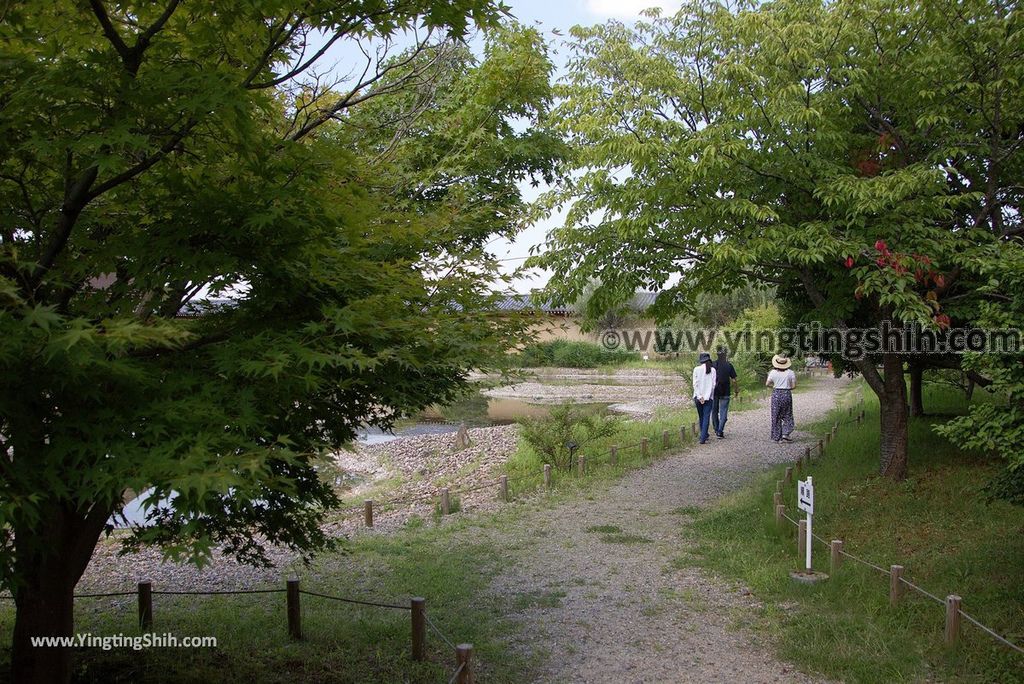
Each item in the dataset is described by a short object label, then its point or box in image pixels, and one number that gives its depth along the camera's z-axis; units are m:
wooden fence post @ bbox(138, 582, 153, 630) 6.53
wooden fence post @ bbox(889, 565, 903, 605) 6.25
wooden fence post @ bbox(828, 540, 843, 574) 7.19
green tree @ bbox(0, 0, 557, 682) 3.12
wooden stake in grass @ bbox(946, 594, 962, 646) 5.46
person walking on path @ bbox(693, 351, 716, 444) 14.59
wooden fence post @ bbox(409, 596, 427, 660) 5.94
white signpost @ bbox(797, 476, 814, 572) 7.30
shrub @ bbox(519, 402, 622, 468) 13.52
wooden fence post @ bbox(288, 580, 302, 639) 6.43
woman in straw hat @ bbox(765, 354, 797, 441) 13.66
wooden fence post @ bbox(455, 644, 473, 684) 4.75
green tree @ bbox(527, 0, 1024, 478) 8.13
